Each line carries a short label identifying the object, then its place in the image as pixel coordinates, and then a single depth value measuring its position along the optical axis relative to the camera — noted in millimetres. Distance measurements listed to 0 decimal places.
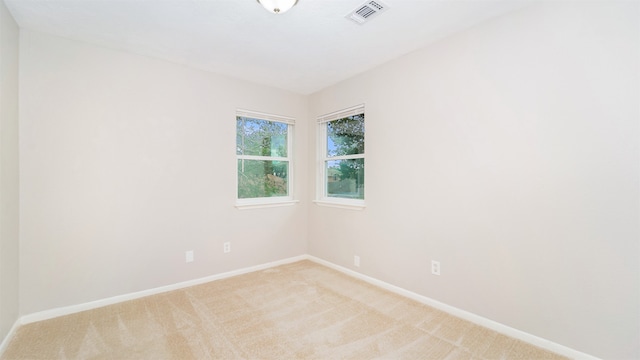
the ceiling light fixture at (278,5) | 1793
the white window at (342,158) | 3348
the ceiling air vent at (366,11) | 1928
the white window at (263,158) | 3459
